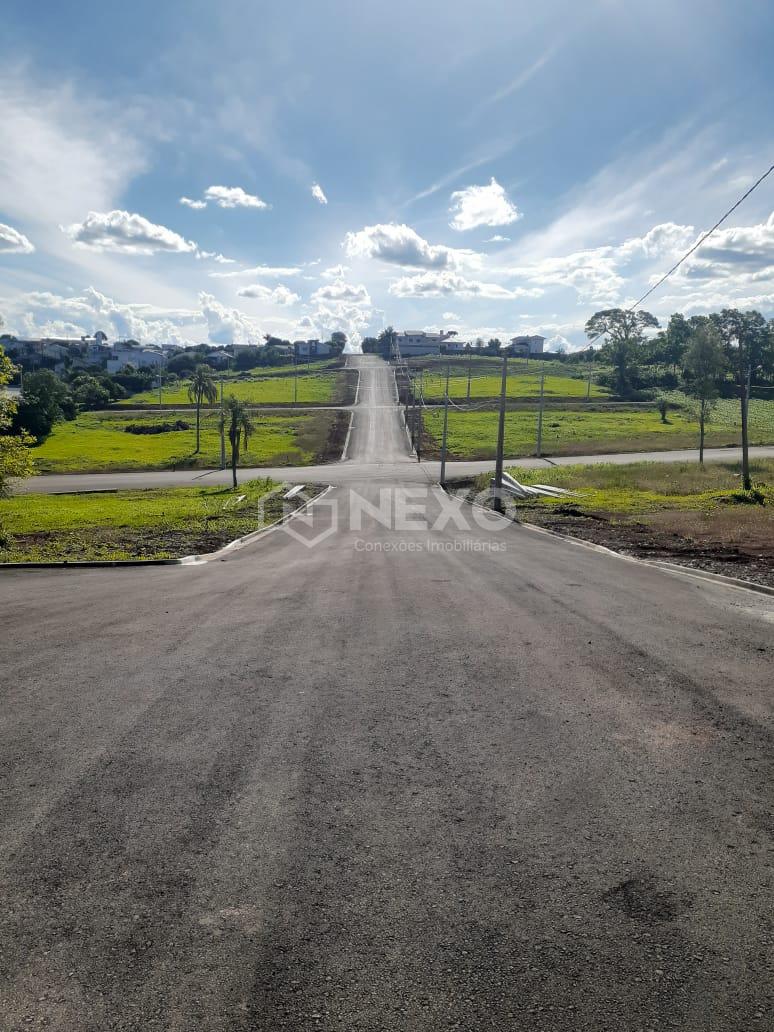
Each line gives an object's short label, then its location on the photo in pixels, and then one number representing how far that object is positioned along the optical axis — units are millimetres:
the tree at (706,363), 61031
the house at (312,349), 195750
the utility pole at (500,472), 34812
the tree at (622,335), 130388
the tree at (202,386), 69250
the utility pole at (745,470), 35875
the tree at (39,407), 71688
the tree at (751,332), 122744
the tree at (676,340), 137500
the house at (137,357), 182162
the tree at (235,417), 48331
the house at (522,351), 186250
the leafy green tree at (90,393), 97250
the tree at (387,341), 189375
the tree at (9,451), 22172
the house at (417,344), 193375
